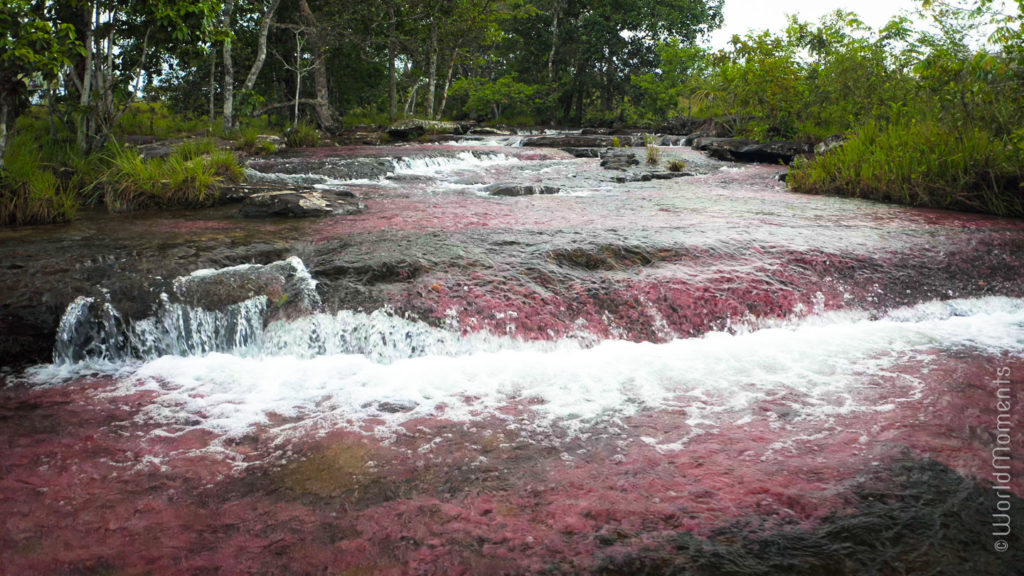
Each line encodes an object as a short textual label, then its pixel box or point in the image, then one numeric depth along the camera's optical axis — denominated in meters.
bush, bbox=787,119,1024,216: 7.41
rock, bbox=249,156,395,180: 10.47
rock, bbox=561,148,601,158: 16.52
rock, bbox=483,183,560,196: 9.25
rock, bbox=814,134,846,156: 11.99
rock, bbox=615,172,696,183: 11.52
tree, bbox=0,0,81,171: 5.33
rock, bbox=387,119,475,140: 19.86
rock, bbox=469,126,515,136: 24.10
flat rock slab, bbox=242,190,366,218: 6.84
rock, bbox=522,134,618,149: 19.48
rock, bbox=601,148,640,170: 13.42
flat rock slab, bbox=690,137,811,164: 15.35
